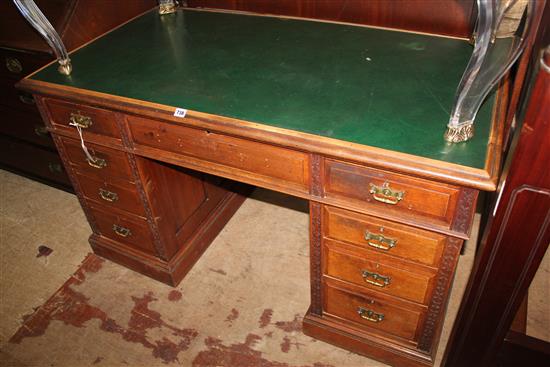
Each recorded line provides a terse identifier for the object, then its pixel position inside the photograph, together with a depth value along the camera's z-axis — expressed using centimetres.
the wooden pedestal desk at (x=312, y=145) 127
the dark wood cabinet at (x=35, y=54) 193
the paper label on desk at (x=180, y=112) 144
